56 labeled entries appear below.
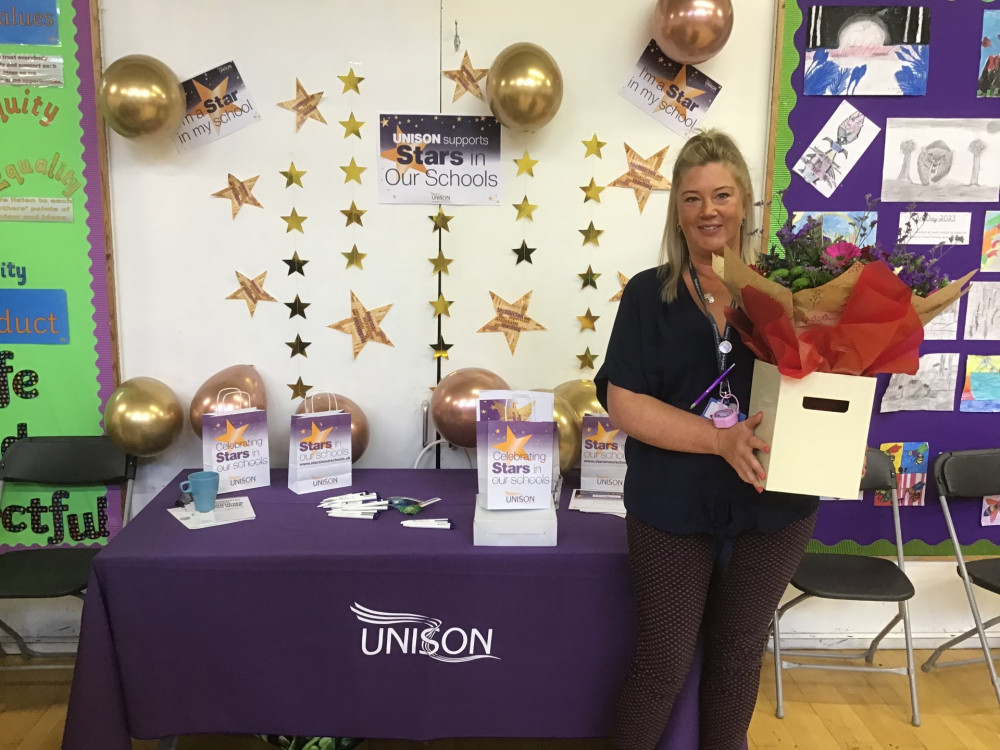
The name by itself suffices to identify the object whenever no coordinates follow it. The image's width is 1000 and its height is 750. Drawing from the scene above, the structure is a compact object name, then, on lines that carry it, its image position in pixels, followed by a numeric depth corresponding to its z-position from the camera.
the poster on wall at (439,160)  2.37
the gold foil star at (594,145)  2.41
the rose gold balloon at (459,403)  2.23
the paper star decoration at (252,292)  2.43
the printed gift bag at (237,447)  2.10
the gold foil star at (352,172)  2.39
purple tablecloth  1.73
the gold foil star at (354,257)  2.43
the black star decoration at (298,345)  2.47
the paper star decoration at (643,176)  2.43
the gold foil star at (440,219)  2.42
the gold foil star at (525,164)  2.40
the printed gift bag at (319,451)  2.14
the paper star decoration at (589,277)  2.47
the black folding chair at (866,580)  2.16
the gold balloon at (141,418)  2.25
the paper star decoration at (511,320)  2.49
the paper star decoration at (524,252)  2.45
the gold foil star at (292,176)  2.38
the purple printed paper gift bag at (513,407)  1.89
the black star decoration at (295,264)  2.43
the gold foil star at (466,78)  2.35
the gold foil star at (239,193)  2.38
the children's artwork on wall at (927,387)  2.53
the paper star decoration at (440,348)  2.49
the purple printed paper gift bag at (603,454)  2.15
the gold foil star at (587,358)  2.51
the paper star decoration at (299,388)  2.49
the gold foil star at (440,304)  2.46
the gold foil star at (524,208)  2.42
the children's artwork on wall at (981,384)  2.54
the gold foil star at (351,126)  2.37
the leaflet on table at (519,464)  1.83
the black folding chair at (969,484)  2.41
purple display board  2.36
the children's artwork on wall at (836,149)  2.41
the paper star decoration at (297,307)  2.45
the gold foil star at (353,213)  2.41
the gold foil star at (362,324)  2.47
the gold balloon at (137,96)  2.11
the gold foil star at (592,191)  2.43
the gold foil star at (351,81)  2.34
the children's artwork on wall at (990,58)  2.37
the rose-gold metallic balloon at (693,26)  2.14
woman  1.46
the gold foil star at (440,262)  2.44
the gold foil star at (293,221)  2.41
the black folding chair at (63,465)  2.34
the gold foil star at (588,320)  2.50
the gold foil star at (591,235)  2.45
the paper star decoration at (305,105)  2.35
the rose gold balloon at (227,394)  2.25
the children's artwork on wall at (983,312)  2.51
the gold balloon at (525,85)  2.14
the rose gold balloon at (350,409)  2.32
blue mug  1.94
